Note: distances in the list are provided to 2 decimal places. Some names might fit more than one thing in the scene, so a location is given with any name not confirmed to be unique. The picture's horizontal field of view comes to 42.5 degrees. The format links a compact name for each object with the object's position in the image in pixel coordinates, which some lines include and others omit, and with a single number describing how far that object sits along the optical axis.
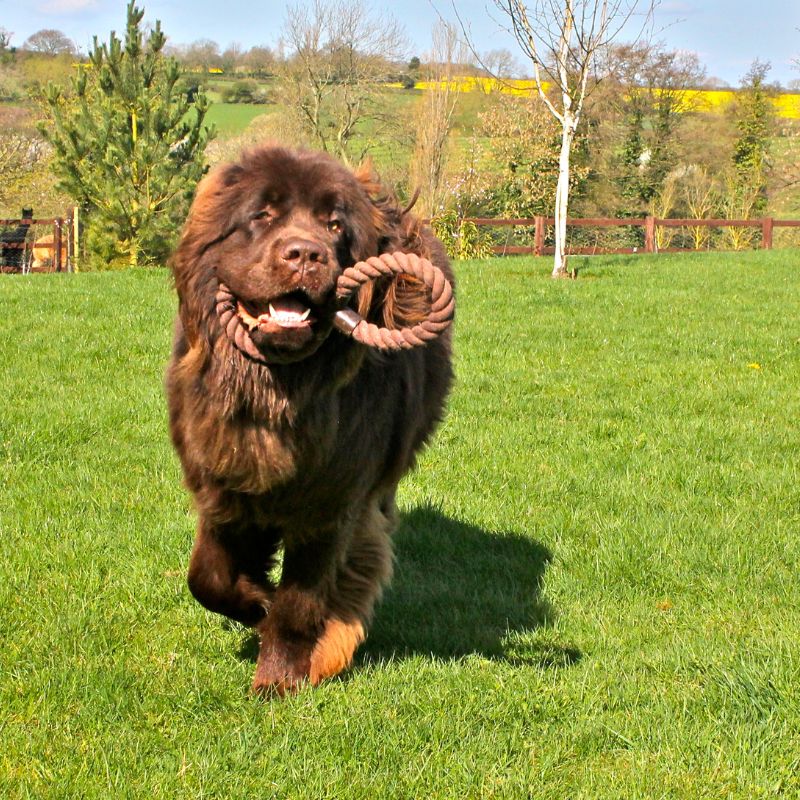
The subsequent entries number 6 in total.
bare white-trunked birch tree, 19.05
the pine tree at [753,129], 43.72
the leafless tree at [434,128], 36.34
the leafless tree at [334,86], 36.94
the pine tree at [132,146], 19.89
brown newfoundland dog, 3.36
